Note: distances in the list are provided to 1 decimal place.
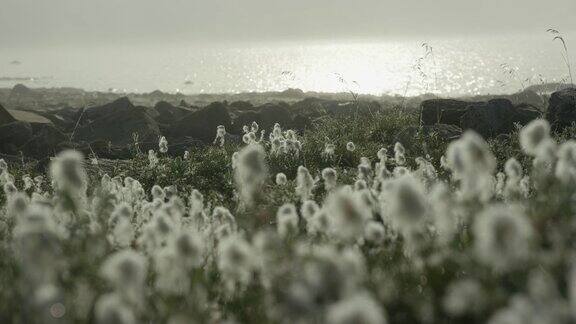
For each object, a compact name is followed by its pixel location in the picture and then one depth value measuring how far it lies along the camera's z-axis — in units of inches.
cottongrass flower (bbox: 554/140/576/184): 165.5
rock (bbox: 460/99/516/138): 570.3
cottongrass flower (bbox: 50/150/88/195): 144.4
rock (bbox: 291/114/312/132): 784.9
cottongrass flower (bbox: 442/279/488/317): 123.0
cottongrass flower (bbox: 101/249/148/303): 111.4
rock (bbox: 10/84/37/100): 2237.5
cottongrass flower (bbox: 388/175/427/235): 119.6
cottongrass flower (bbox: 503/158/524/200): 186.7
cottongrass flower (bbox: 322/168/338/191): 227.0
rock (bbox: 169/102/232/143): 763.3
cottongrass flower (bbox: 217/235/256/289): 128.0
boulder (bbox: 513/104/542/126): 587.7
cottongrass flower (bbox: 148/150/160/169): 441.1
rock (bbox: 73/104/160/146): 779.4
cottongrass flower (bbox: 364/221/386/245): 160.6
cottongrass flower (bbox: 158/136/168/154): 446.3
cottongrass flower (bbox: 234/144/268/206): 162.7
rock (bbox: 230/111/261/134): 800.3
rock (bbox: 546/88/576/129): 553.6
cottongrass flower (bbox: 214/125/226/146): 506.3
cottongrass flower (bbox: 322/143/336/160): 443.5
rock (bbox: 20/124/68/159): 617.5
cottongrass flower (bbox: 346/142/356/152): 409.4
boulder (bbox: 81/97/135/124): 859.4
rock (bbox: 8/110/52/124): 824.3
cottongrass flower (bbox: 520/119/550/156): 177.2
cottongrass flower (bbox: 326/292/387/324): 83.8
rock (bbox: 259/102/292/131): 820.0
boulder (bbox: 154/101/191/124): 884.2
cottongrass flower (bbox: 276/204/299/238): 155.6
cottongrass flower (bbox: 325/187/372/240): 122.6
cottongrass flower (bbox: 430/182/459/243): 142.6
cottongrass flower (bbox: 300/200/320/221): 184.6
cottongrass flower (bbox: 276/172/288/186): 272.4
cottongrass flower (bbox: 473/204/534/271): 101.0
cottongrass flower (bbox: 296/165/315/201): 224.2
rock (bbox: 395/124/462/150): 485.0
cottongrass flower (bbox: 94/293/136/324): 99.8
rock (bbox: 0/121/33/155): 672.9
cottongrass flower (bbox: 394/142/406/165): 311.1
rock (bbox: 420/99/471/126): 629.9
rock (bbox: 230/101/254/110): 1009.5
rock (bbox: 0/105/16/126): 776.5
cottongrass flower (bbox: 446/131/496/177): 129.0
